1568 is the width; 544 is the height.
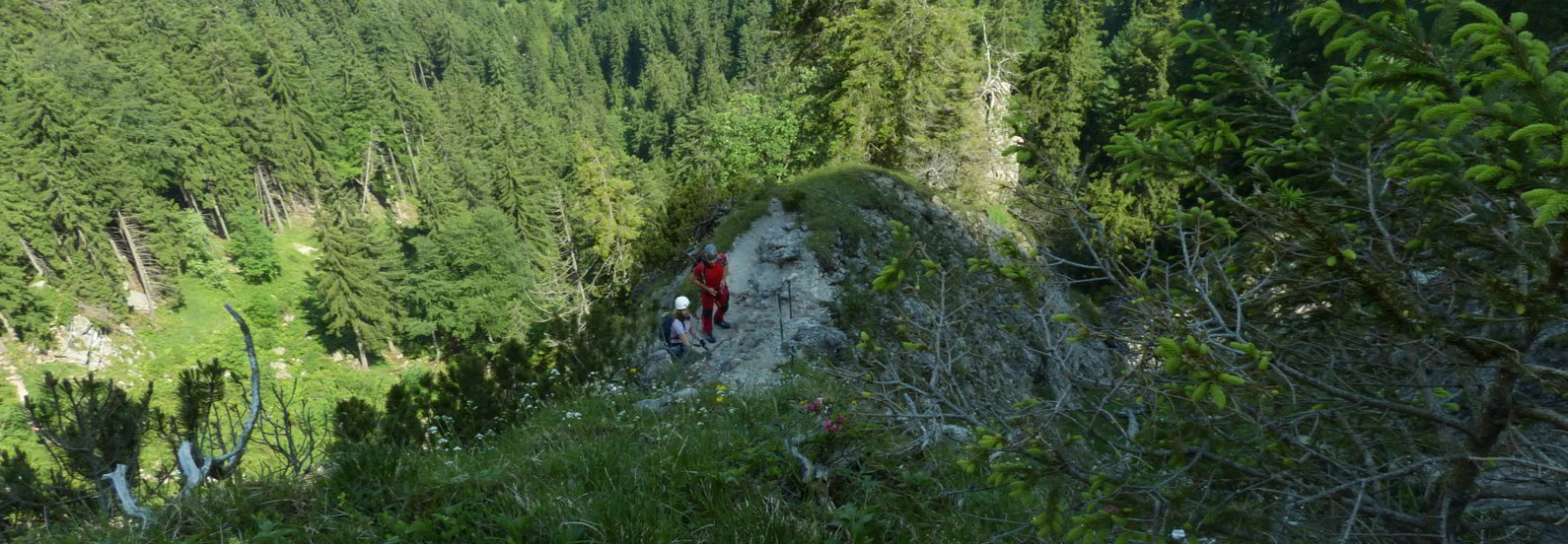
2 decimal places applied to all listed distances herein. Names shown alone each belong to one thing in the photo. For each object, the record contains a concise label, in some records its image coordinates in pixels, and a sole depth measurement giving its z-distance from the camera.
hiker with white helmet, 11.37
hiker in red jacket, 12.38
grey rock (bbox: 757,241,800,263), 16.20
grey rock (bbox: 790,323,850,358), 13.19
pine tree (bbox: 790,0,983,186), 21.55
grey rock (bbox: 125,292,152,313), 51.53
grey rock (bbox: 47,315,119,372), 45.84
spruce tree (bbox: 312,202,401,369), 51.00
